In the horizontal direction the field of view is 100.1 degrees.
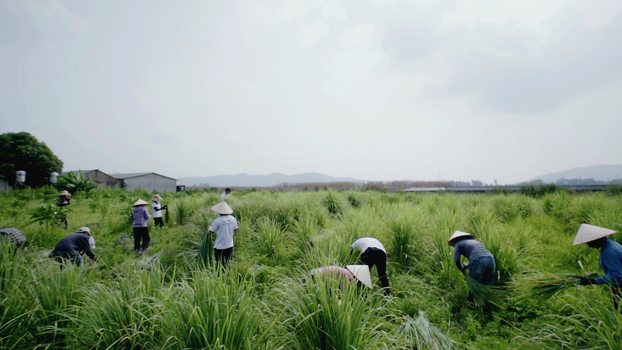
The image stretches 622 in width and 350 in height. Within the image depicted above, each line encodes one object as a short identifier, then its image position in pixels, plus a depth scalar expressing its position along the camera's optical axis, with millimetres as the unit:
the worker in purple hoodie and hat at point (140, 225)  7383
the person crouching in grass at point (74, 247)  4898
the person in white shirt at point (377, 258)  4457
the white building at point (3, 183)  26953
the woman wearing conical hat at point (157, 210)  9695
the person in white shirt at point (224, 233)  5680
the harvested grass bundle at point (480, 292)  3854
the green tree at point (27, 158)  28000
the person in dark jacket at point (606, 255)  2943
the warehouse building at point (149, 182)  39188
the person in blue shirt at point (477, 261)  3838
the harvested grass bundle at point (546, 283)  3018
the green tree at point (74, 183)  19422
